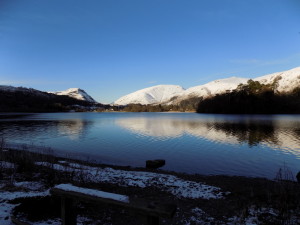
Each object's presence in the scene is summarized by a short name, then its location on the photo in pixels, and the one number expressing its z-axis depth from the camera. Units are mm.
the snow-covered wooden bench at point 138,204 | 3481
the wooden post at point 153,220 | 3670
